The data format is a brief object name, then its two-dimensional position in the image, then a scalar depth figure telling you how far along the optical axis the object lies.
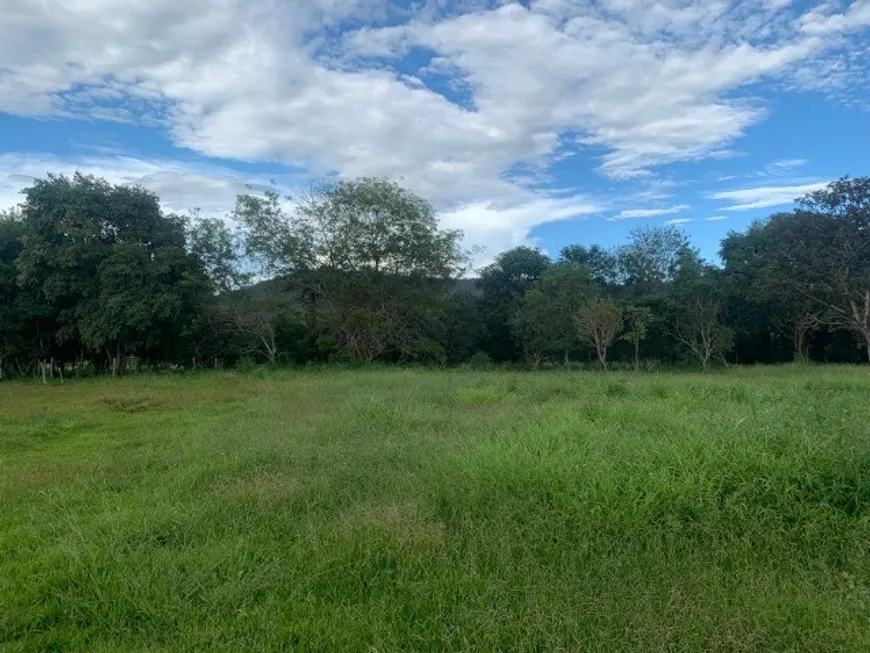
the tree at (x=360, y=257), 27.19
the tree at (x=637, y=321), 29.91
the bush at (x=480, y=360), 31.63
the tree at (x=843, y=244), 24.97
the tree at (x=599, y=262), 40.84
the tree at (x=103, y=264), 23.41
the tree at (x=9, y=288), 24.81
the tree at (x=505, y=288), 38.84
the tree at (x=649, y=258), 39.91
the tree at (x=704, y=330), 29.88
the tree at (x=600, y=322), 28.58
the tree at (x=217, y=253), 26.97
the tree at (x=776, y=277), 26.62
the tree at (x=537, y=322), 31.64
